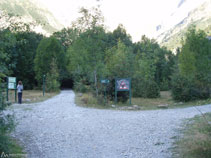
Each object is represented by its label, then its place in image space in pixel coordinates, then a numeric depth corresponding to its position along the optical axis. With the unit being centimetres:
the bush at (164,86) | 4847
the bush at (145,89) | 2848
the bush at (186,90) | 2019
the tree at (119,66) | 1961
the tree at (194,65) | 2066
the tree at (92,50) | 1902
